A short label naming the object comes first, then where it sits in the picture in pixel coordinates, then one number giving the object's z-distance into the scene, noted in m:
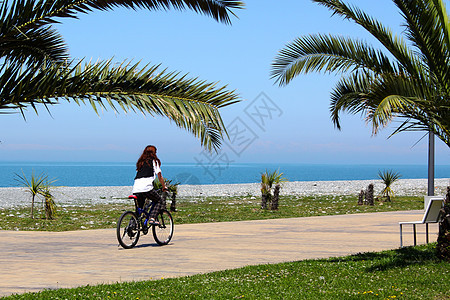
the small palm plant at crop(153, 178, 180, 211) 19.87
